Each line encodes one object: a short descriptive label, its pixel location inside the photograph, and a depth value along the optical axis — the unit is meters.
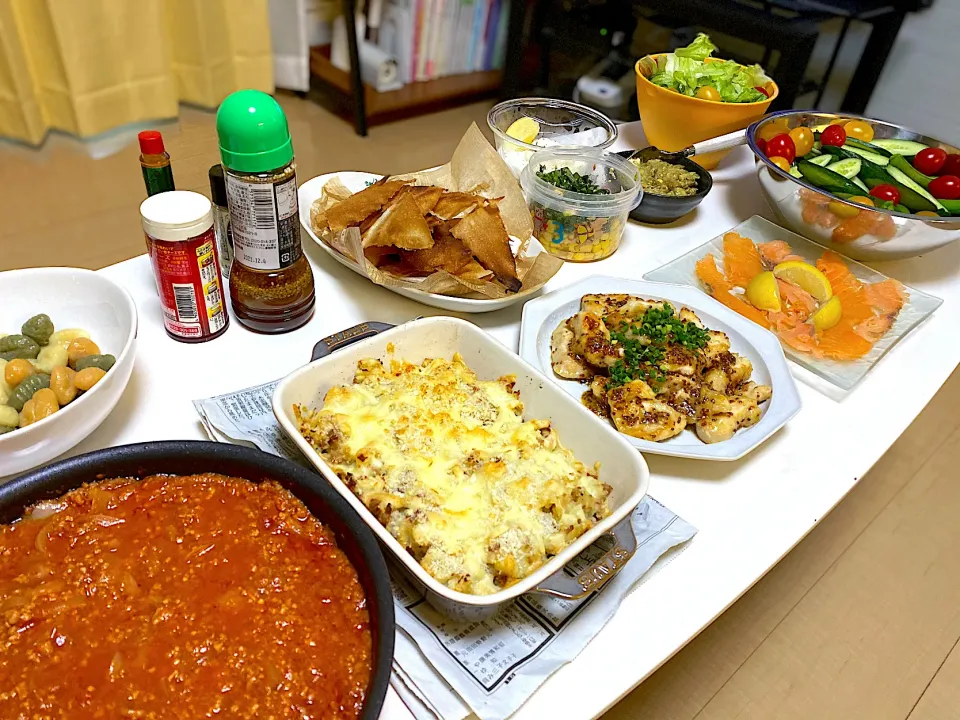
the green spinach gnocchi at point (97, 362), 0.85
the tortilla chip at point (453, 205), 1.12
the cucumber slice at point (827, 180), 1.39
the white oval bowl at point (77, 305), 0.91
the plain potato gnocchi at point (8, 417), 0.78
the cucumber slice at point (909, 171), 1.47
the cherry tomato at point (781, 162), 1.42
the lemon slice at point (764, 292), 1.20
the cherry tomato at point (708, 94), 1.55
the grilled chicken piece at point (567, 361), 1.04
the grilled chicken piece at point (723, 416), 0.93
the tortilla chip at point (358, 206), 1.13
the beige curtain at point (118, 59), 2.59
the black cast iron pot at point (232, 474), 0.63
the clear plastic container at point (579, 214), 1.25
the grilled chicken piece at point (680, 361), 1.03
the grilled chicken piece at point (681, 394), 0.98
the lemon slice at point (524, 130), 1.51
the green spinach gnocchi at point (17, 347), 0.88
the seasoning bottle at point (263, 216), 0.82
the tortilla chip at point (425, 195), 1.12
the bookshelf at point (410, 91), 3.32
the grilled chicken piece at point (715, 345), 1.05
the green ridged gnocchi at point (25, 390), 0.81
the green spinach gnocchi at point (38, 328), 0.91
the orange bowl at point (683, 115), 1.55
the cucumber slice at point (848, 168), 1.46
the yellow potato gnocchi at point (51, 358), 0.86
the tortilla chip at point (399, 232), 1.08
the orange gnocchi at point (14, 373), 0.83
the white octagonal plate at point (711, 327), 0.91
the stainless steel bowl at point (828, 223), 1.29
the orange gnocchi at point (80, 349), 0.88
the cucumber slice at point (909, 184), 1.39
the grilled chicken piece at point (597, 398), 0.98
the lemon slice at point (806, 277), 1.23
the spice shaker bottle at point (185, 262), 0.87
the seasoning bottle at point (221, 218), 1.03
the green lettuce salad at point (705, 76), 1.60
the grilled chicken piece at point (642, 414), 0.93
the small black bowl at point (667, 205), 1.39
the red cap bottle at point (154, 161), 0.95
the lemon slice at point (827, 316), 1.18
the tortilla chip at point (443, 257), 1.10
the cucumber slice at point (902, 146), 1.55
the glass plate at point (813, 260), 1.11
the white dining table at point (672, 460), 0.74
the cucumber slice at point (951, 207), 1.38
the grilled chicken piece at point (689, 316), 1.11
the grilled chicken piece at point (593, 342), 1.03
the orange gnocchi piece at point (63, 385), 0.81
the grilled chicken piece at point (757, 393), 0.99
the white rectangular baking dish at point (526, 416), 0.66
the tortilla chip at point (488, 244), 1.11
